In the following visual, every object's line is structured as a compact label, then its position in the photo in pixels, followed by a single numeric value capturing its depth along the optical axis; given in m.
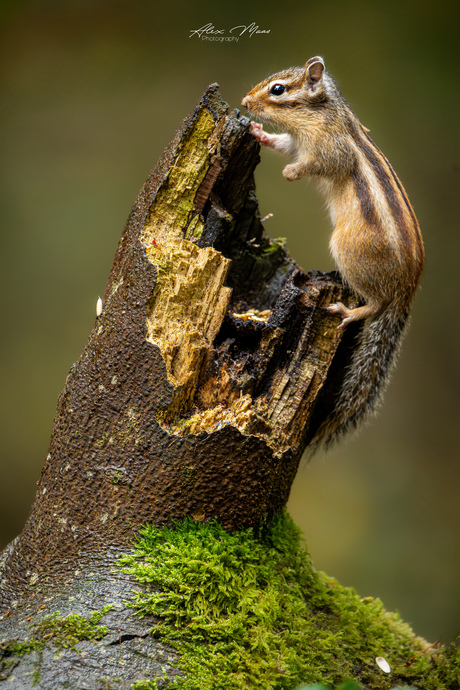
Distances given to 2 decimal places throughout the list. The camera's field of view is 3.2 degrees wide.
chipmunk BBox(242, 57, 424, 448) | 3.81
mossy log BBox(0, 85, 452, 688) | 3.76
